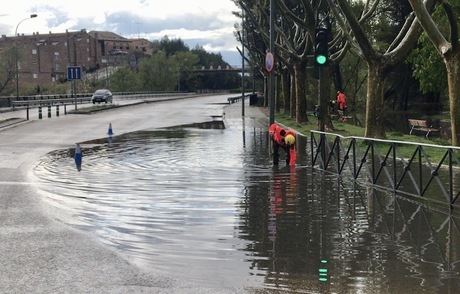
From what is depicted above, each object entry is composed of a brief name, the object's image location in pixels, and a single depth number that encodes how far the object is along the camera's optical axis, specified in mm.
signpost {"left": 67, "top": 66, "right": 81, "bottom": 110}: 44406
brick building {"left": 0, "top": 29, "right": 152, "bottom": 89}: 148250
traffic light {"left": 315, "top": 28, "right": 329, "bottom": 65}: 15125
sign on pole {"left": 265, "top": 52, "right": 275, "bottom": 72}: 17859
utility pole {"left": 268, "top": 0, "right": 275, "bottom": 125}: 18984
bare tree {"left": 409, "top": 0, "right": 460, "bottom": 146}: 15060
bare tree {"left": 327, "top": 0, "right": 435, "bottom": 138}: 18875
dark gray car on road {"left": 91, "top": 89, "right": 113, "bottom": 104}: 61981
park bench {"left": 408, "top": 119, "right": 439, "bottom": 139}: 26697
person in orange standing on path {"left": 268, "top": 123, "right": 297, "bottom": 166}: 14414
